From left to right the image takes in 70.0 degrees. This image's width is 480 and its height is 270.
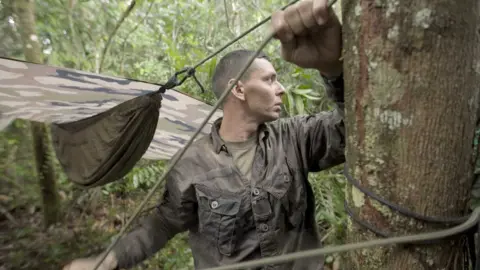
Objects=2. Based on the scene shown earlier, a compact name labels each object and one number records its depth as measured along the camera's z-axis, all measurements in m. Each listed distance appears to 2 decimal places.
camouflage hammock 1.44
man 1.12
